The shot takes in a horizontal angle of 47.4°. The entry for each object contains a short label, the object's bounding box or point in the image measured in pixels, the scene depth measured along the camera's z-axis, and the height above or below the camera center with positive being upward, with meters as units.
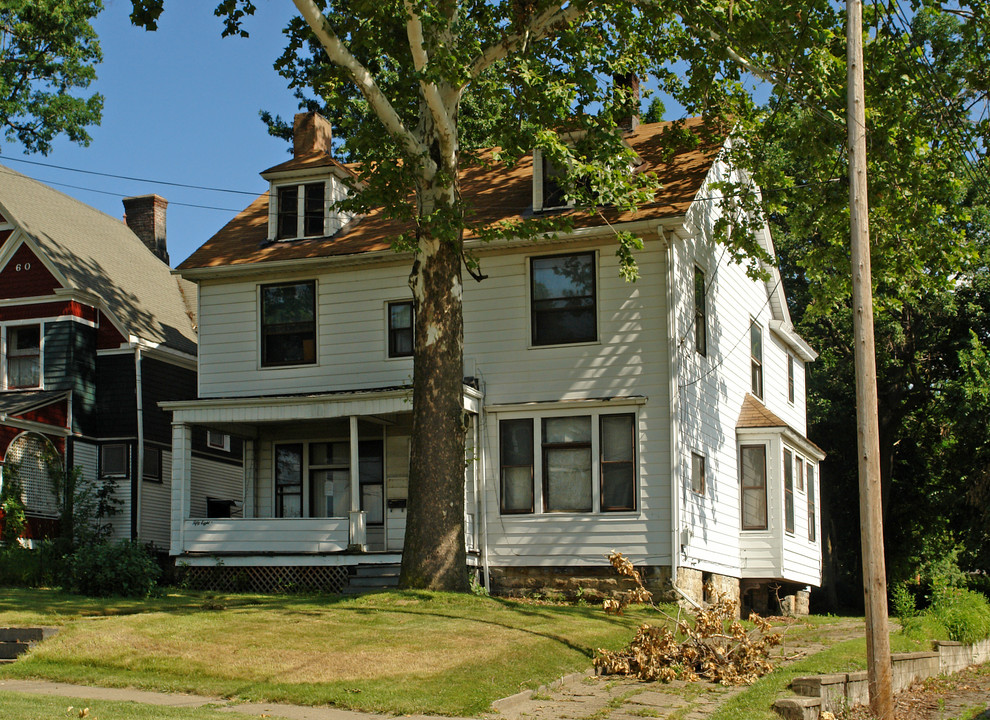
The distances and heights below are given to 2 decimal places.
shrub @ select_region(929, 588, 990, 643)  17.59 -2.41
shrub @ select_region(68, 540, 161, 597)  19.47 -1.72
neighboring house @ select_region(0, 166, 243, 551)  25.97 +2.38
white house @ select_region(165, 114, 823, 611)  20.33 +1.32
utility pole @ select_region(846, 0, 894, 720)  11.28 +0.67
